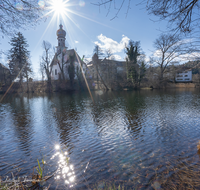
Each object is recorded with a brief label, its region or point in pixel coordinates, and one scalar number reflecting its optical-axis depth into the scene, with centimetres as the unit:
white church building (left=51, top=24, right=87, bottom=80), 5073
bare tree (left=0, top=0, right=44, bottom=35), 400
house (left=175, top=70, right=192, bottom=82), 6663
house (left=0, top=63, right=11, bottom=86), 4275
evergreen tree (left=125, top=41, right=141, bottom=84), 4267
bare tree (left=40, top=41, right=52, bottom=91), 4356
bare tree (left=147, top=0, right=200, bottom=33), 305
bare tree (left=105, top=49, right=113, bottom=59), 4772
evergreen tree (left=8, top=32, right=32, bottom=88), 4166
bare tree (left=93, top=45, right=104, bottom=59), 4425
